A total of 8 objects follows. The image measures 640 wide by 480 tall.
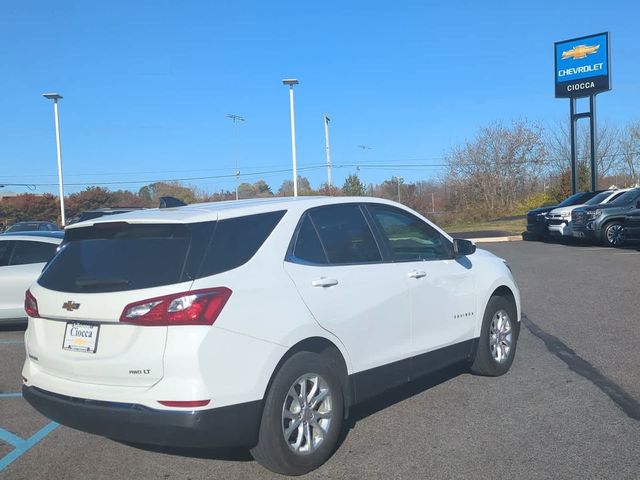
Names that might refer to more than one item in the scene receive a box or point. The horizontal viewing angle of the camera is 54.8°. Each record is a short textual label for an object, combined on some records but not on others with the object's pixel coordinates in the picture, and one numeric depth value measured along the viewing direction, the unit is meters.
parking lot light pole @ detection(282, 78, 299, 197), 34.99
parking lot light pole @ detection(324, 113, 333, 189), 47.98
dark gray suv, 19.34
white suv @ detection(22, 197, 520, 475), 3.62
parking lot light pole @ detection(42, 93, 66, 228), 36.97
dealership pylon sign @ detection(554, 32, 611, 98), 30.03
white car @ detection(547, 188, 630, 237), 21.17
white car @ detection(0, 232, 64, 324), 8.98
